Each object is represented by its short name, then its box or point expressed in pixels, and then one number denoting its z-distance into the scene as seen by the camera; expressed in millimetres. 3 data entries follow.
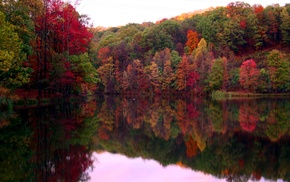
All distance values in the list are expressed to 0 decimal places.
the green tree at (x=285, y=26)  86962
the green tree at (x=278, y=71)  61938
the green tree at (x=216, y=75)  63938
